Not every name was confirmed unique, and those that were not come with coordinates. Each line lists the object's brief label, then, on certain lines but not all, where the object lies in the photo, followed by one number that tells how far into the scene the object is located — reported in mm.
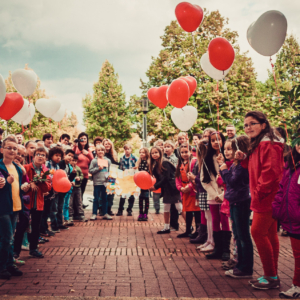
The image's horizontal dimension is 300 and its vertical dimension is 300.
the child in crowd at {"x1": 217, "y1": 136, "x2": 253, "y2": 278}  4371
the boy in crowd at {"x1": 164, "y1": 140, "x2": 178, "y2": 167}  8453
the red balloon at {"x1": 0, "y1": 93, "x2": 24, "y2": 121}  6289
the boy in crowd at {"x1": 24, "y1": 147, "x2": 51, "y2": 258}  5297
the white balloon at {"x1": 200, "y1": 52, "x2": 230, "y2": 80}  5911
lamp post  15547
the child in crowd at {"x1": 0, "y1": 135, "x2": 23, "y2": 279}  4348
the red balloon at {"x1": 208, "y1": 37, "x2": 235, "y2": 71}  5078
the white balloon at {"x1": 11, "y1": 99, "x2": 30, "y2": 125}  7678
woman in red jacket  3770
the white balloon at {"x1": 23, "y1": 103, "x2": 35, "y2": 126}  7915
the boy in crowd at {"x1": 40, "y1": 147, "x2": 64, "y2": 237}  6527
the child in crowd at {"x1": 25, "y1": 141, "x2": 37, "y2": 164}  6676
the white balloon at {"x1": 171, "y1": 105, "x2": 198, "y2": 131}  6883
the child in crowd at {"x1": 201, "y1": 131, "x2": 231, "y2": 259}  5367
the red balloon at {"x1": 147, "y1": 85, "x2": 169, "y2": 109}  7543
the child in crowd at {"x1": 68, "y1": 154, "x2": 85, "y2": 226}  8555
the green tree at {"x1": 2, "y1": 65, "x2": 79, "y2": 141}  20127
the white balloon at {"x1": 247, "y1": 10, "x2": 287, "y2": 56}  4324
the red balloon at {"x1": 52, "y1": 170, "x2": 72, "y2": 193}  6250
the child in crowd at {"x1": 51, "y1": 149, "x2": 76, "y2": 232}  7488
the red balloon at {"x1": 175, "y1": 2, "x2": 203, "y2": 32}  5723
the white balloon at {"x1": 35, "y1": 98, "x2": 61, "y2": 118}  8531
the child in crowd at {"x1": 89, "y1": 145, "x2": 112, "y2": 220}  9281
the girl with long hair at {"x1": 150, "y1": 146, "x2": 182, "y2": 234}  7543
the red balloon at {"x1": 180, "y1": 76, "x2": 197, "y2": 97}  6952
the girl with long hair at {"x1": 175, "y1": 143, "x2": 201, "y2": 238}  6897
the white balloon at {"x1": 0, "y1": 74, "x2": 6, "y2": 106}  5125
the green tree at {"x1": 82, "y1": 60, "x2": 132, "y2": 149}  39719
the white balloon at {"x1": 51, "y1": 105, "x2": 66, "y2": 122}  9402
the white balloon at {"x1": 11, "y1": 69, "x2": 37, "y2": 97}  7023
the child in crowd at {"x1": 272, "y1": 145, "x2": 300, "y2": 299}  3615
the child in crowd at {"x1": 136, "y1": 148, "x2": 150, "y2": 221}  9200
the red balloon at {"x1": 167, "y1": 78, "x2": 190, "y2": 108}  6047
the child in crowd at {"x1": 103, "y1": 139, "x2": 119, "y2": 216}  10195
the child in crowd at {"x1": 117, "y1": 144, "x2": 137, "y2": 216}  10203
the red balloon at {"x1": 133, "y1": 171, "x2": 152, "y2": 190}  7578
